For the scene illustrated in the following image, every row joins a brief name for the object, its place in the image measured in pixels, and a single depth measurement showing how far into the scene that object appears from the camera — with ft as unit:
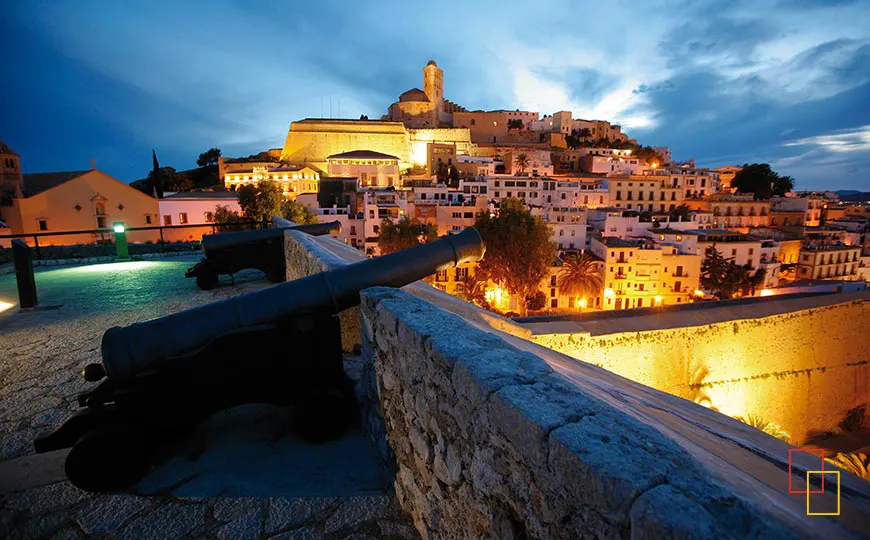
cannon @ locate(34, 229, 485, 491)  7.47
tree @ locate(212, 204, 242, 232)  78.69
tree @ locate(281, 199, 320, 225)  75.23
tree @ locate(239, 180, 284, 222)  68.17
